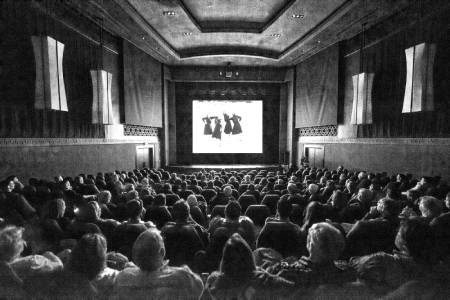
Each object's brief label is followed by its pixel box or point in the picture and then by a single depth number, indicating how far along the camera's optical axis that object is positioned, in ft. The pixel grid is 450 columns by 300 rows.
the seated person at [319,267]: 7.55
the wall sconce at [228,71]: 61.57
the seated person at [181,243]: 11.18
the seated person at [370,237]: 10.85
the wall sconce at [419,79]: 28.40
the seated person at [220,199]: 20.75
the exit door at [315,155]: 51.79
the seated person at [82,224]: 11.15
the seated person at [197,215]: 16.36
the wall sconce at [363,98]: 36.78
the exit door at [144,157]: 51.44
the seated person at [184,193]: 22.18
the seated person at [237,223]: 12.46
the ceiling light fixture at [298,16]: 37.32
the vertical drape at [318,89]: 46.55
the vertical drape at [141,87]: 45.44
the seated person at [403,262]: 7.80
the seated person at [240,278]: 6.84
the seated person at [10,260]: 7.45
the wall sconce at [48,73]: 27.17
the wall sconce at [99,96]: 35.99
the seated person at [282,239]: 11.30
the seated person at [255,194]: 21.39
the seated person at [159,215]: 15.12
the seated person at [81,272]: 7.13
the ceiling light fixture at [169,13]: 35.47
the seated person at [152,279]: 7.43
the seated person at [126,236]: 11.36
